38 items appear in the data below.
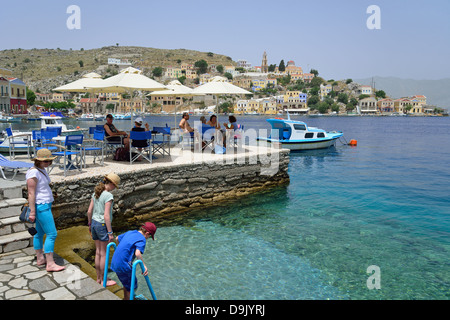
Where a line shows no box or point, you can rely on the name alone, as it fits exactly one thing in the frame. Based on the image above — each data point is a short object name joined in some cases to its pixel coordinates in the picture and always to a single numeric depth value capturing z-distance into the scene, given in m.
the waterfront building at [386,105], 169.62
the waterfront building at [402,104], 168.38
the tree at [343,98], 172.75
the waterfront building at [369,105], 167.75
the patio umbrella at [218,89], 10.83
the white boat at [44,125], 15.27
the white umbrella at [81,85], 9.86
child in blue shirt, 3.62
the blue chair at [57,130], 9.53
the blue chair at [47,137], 8.70
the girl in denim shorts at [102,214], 4.23
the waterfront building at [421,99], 168.50
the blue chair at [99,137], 8.30
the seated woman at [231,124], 11.00
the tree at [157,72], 185.75
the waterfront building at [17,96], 68.08
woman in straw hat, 4.07
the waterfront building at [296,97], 161.14
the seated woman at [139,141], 8.59
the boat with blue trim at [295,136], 24.88
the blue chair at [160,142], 9.77
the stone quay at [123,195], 4.09
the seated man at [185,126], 11.01
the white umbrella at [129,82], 8.84
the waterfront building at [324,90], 182.45
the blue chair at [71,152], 7.08
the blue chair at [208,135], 10.76
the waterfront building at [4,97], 64.03
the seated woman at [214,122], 11.21
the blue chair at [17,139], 9.52
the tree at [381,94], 186.88
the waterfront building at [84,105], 120.25
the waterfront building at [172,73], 188.00
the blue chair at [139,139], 8.23
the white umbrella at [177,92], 12.98
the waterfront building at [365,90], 183.75
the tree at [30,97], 96.50
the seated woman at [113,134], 8.89
